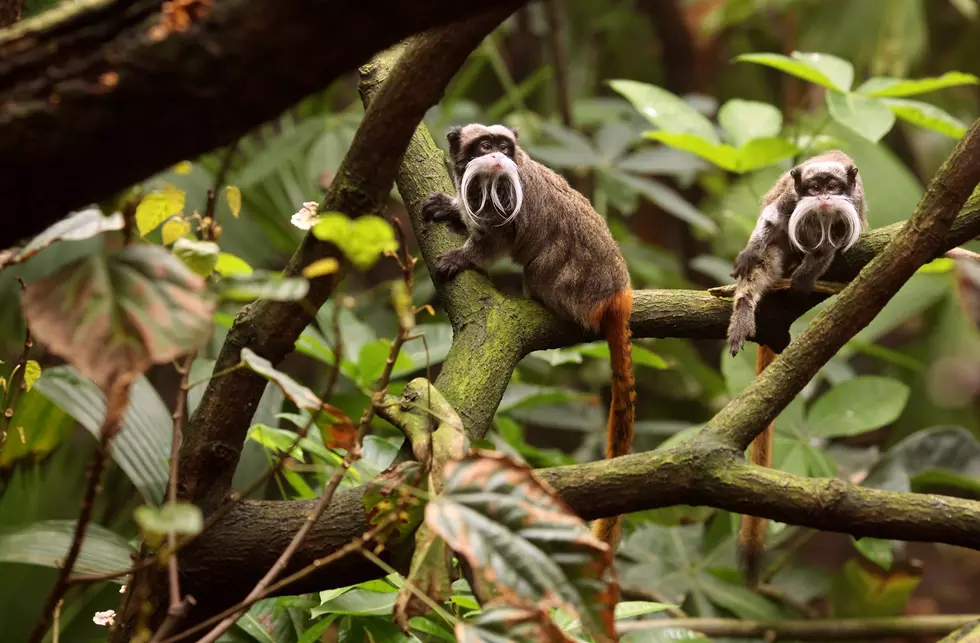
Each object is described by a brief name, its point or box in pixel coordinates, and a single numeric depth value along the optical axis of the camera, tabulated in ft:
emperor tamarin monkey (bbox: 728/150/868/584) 25.97
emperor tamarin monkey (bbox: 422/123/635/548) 26.10
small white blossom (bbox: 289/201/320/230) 25.09
